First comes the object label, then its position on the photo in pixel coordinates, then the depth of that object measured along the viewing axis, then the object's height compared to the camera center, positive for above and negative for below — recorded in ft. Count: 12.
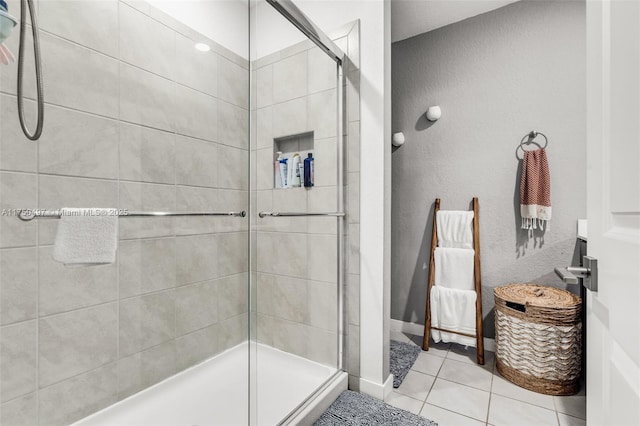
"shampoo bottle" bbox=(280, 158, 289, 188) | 4.61 +0.61
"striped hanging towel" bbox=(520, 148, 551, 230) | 6.46 +0.51
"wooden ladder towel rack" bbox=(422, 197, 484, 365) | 6.77 -1.63
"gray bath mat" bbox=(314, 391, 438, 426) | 4.62 -3.12
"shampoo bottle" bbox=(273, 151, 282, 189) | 4.51 +0.58
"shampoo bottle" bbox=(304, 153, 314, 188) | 4.98 +0.67
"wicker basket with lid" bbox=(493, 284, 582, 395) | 5.44 -2.34
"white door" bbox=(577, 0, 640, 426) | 1.39 +0.04
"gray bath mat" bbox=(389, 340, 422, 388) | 6.05 -3.17
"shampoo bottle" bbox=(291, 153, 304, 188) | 4.77 +0.63
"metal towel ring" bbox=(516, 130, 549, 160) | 6.70 +1.58
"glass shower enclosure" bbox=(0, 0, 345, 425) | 3.46 +0.01
